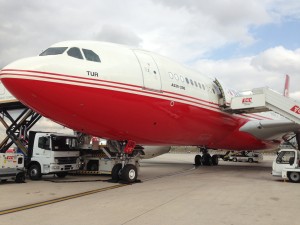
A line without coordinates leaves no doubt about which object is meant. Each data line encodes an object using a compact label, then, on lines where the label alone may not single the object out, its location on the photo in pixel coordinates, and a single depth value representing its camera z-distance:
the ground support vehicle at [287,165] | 9.94
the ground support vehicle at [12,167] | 9.25
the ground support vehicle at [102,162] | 9.52
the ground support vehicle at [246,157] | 22.20
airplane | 7.06
